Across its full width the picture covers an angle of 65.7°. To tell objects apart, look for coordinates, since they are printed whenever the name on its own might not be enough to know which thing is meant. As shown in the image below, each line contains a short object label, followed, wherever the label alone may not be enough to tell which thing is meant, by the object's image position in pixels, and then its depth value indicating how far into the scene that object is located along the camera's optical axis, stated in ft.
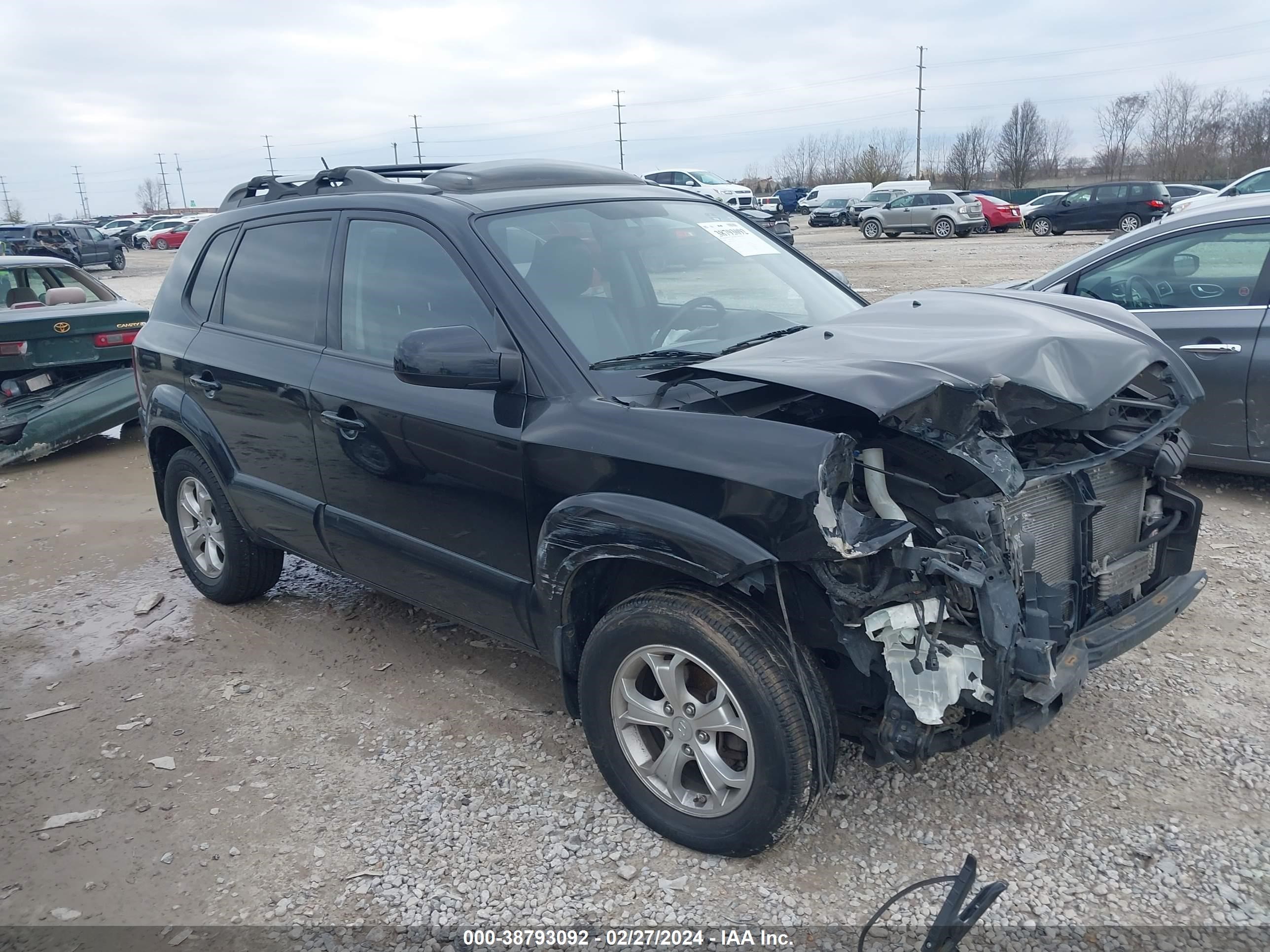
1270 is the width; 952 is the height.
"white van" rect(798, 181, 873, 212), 151.94
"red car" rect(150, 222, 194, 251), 163.43
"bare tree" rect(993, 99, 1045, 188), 224.33
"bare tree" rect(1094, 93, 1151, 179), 231.71
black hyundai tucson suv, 8.49
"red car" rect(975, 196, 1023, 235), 105.70
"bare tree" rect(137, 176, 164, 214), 426.92
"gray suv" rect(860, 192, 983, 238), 102.78
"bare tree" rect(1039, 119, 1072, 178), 234.60
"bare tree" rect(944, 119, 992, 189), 233.96
